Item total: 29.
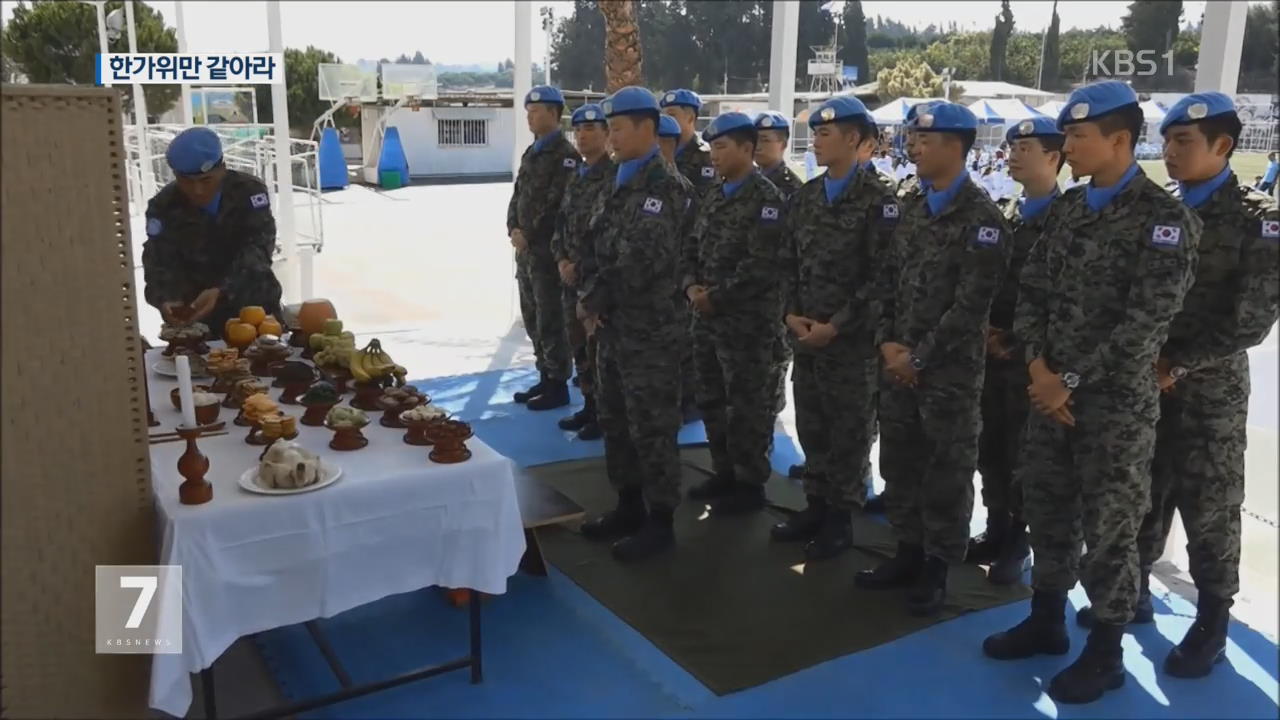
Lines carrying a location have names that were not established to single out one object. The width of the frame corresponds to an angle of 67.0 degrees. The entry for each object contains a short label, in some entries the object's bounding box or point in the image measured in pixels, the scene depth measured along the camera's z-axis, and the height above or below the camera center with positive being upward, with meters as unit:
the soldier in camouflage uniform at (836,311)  3.61 -0.63
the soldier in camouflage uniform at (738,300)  4.02 -0.66
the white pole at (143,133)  12.90 -0.03
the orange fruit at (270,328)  3.62 -0.71
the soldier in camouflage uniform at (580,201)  4.68 -0.32
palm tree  8.52 +0.84
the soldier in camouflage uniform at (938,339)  3.19 -0.65
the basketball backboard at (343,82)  22.48 +1.25
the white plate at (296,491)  2.28 -0.82
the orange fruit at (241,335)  3.52 -0.72
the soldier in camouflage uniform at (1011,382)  3.61 -0.88
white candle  2.56 -0.68
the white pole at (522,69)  7.38 +0.52
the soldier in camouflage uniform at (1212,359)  2.82 -0.61
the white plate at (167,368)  3.31 -0.80
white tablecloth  2.21 -0.97
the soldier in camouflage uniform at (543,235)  5.74 -0.58
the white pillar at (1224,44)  3.50 +0.38
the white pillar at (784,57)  5.70 +0.49
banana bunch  3.05 -0.72
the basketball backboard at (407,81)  25.36 +1.43
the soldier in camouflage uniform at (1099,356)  2.65 -0.58
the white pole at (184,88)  11.67 +0.58
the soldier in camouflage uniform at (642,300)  3.74 -0.62
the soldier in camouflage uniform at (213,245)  3.96 -0.46
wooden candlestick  2.22 -0.77
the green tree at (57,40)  22.33 +2.04
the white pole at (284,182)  7.35 -0.39
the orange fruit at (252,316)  3.67 -0.68
